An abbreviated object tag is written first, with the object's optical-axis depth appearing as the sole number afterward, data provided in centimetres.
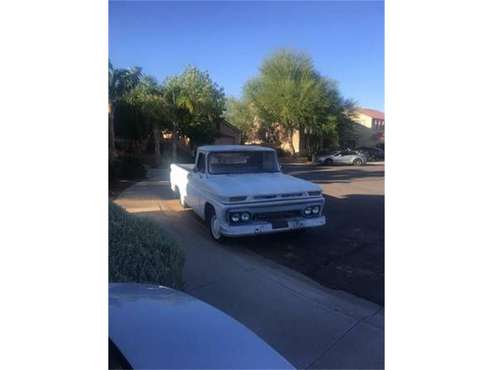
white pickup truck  443
